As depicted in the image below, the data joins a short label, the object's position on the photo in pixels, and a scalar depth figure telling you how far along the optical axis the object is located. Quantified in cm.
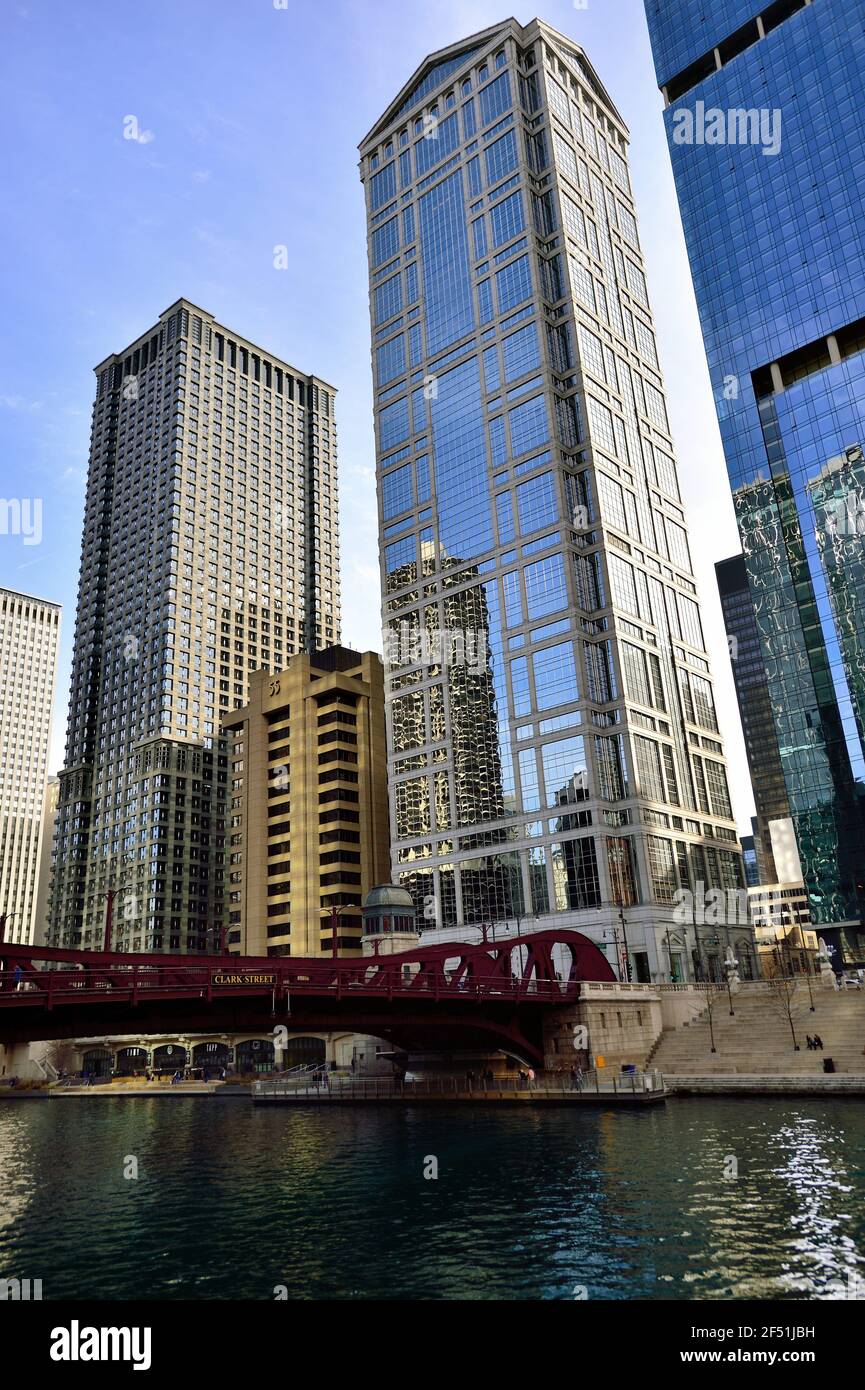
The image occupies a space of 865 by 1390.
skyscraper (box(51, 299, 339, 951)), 17000
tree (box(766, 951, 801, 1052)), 6519
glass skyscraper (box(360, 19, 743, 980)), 10144
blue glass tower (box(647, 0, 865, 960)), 11644
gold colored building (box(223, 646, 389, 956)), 13750
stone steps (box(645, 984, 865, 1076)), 5925
